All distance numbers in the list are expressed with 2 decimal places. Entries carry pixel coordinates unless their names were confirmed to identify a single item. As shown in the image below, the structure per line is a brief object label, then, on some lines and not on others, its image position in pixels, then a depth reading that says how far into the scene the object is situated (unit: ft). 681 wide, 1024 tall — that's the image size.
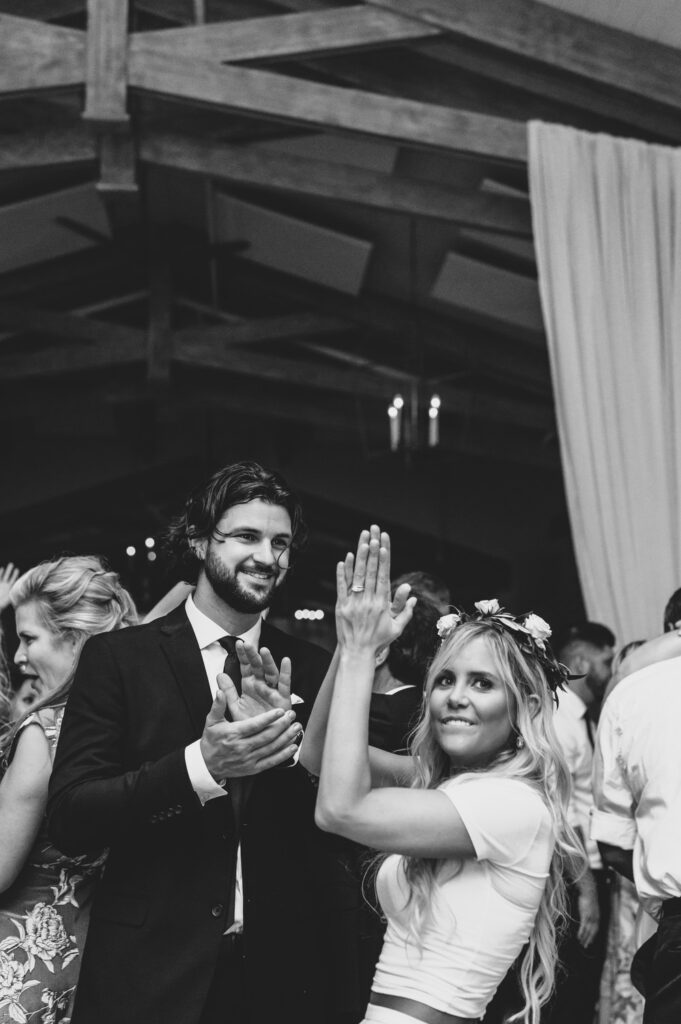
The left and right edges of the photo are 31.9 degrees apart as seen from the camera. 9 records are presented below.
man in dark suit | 6.02
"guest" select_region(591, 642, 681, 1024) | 7.59
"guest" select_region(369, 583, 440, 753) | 9.29
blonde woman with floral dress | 6.79
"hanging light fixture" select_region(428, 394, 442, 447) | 27.20
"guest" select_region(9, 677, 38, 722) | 9.79
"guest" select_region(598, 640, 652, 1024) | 12.57
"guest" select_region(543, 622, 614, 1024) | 12.23
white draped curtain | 16.19
